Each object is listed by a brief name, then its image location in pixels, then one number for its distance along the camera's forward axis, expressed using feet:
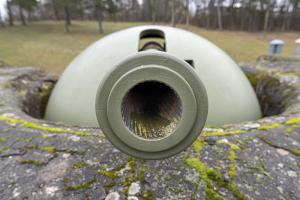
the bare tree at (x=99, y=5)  51.98
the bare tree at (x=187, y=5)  76.44
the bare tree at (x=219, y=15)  72.65
